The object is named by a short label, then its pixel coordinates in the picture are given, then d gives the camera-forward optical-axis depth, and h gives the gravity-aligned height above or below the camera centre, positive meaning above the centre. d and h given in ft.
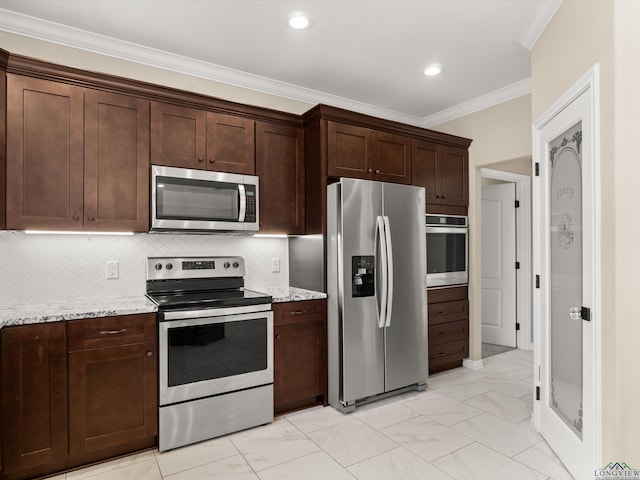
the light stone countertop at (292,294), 10.16 -1.43
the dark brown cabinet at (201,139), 9.52 +2.61
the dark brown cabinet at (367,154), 11.12 +2.62
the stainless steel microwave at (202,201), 9.35 +1.03
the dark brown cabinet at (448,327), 13.30 -3.01
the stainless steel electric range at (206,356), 8.47 -2.60
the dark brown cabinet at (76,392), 7.12 -2.90
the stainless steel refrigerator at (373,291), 10.43 -1.38
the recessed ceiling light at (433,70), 11.32 +5.01
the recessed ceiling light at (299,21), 8.77 +5.02
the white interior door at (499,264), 17.47 -1.09
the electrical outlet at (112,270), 9.71 -0.68
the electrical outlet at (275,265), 12.12 -0.72
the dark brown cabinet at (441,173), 13.10 +2.34
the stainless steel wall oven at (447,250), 13.24 -0.32
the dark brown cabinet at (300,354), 10.11 -2.99
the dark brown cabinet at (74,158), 8.05 +1.84
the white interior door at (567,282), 6.66 -0.81
